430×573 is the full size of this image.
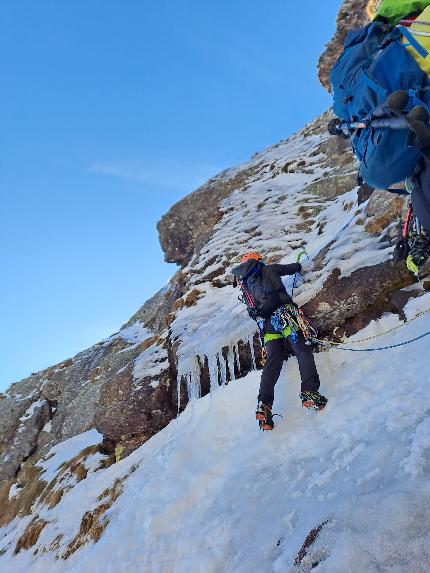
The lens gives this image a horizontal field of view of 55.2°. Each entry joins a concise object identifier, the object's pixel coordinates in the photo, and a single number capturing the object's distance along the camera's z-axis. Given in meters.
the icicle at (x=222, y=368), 8.12
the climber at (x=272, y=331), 5.62
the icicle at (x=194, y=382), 8.59
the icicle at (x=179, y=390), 8.86
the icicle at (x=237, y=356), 8.12
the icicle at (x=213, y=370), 8.20
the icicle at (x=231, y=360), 8.00
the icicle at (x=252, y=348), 7.78
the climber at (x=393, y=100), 2.94
